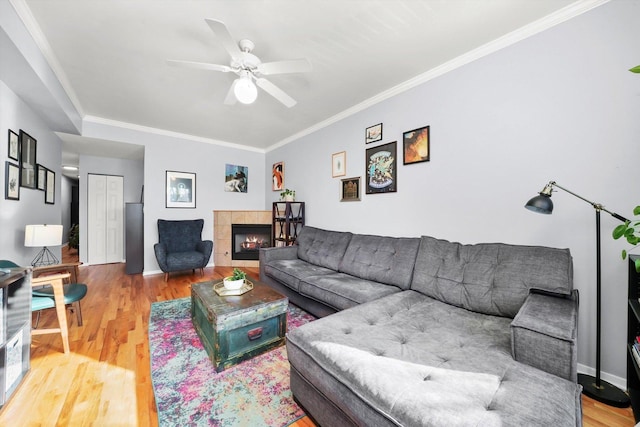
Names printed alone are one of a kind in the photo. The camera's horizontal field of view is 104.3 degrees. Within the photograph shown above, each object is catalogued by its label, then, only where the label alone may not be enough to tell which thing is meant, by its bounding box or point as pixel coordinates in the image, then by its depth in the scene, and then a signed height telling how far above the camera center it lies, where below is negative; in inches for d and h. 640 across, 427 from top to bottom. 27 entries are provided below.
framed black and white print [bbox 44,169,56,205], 136.6 +13.7
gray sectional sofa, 35.1 -26.3
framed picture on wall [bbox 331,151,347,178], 140.8 +28.9
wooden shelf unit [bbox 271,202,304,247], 169.8 -5.9
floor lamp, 58.6 -31.7
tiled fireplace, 198.8 -17.4
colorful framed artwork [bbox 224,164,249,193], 205.6 +29.3
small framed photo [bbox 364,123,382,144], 121.1 +40.1
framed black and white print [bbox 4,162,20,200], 95.0 +12.6
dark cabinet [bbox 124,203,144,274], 173.6 -18.0
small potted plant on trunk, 84.9 -23.2
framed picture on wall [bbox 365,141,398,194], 115.4 +21.8
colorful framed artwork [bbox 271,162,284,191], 198.4 +30.1
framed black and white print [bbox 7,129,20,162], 96.7 +26.8
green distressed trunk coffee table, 70.4 -33.9
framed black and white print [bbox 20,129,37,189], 106.5 +23.7
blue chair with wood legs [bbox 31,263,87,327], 78.0 -27.6
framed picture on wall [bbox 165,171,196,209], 180.4 +17.6
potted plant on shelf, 172.7 +12.9
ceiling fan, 74.2 +45.9
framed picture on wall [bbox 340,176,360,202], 133.8 +13.4
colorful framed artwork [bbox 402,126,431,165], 103.0 +29.2
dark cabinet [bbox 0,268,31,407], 57.7 -29.7
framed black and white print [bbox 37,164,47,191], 126.0 +18.7
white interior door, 208.2 -5.1
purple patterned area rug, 54.7 -44.7
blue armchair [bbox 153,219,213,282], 153.9 -22.6
